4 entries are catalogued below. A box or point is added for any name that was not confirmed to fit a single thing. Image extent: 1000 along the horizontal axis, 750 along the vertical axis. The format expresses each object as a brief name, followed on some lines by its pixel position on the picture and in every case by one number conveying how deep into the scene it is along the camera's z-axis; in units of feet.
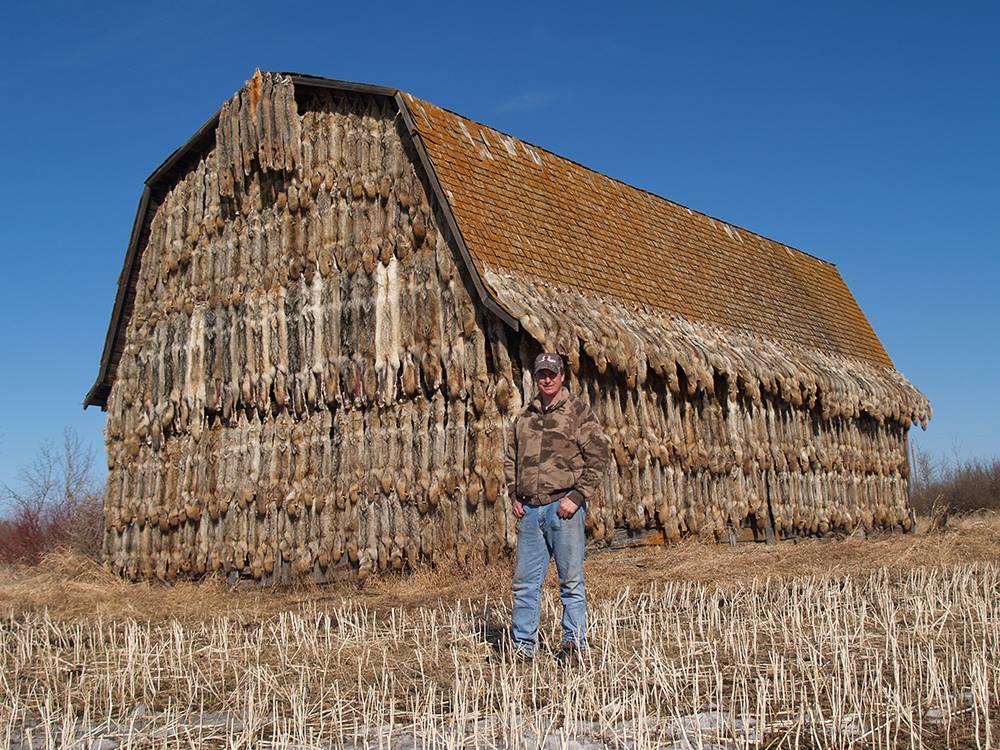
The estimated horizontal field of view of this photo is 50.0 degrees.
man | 25.68
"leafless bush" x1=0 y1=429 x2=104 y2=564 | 77.77
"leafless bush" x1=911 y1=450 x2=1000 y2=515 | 128.47
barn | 46.39
